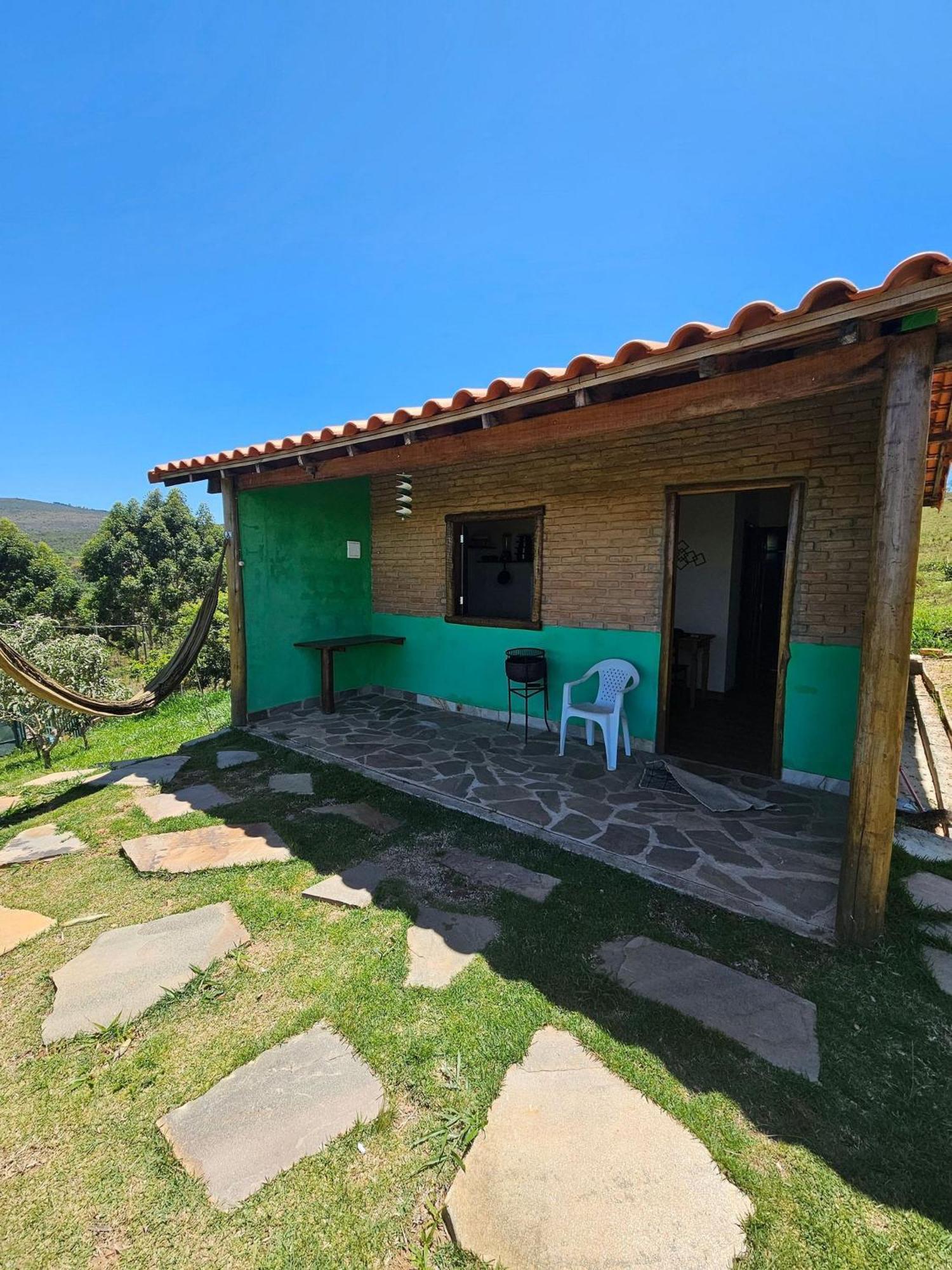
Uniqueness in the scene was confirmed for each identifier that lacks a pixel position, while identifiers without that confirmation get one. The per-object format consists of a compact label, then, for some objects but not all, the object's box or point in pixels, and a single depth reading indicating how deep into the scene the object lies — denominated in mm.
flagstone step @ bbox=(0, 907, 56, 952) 2611
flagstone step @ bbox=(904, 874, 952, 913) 2738
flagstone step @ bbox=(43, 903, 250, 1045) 2145
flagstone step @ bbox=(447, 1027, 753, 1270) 1333
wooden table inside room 6953
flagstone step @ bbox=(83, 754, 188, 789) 4598
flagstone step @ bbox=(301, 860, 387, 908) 2840
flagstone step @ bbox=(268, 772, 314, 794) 4301
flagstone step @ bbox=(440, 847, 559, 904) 2898
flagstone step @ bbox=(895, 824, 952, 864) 3215
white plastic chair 4727
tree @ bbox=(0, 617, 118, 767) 6191
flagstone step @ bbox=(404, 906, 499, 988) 2303
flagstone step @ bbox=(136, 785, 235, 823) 3961
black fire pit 5367
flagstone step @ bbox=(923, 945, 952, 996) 2250
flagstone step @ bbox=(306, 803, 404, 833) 3664
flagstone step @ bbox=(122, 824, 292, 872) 3234
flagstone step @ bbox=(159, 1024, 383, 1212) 1552
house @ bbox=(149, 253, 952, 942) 2330
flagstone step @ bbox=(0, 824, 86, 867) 3402
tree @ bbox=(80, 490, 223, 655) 25906
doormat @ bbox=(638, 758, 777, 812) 3930
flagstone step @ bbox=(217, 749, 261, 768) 4938
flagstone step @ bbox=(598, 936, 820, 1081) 1944
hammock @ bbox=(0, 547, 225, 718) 4090
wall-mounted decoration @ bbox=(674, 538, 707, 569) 7387
